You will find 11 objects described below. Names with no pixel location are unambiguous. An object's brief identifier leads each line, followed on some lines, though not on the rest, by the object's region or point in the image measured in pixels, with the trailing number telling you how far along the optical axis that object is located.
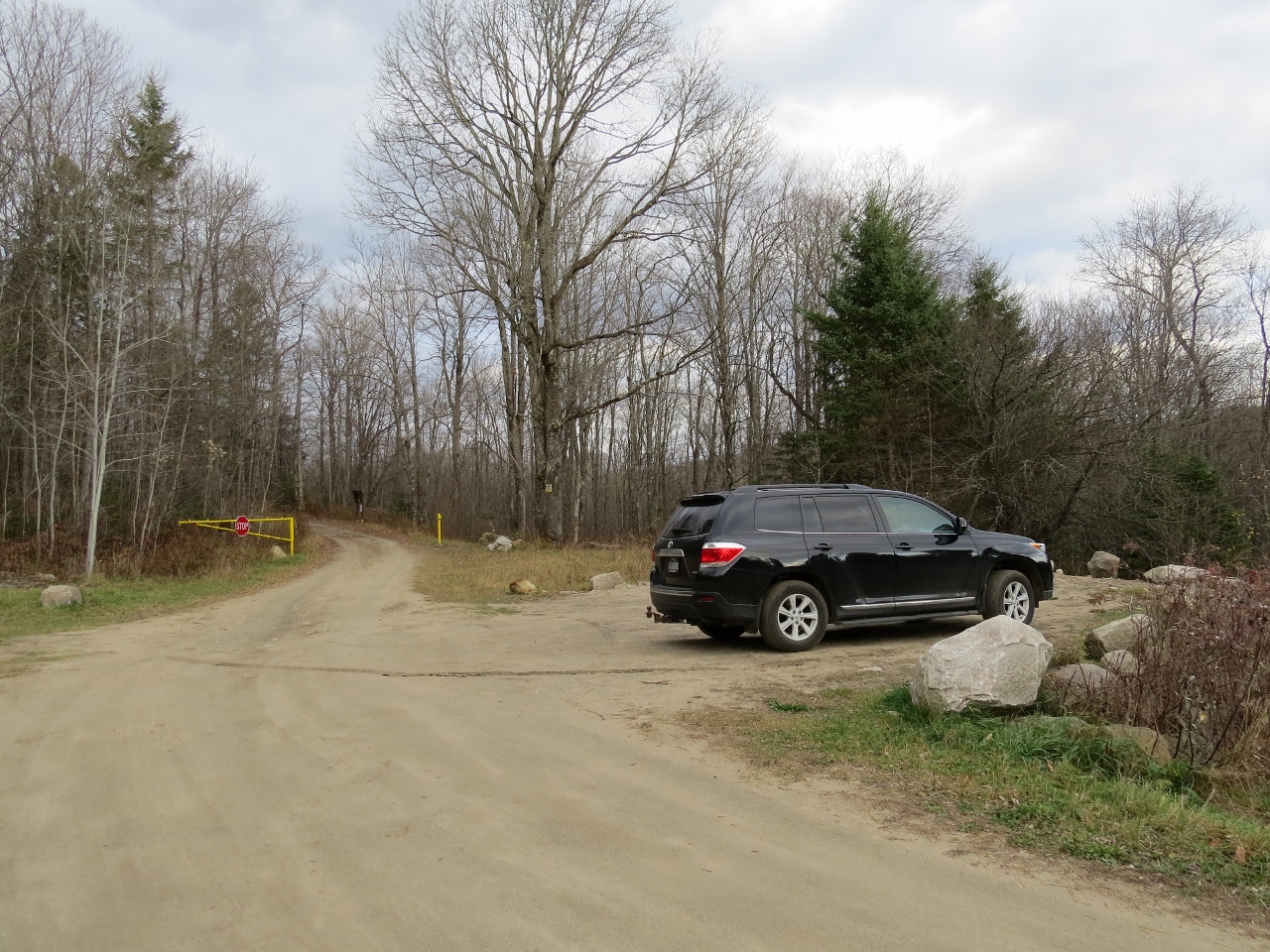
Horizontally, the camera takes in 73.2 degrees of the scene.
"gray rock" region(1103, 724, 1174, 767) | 5.22
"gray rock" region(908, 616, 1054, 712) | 6.05
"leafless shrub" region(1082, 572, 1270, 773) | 5.27
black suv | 9.23
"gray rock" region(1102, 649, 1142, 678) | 6.17
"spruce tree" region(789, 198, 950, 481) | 26.50
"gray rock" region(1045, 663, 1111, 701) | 6.27
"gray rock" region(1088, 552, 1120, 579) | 20.09
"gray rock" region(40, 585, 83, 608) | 14.27
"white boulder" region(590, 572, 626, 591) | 17.05
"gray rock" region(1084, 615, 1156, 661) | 7.56
